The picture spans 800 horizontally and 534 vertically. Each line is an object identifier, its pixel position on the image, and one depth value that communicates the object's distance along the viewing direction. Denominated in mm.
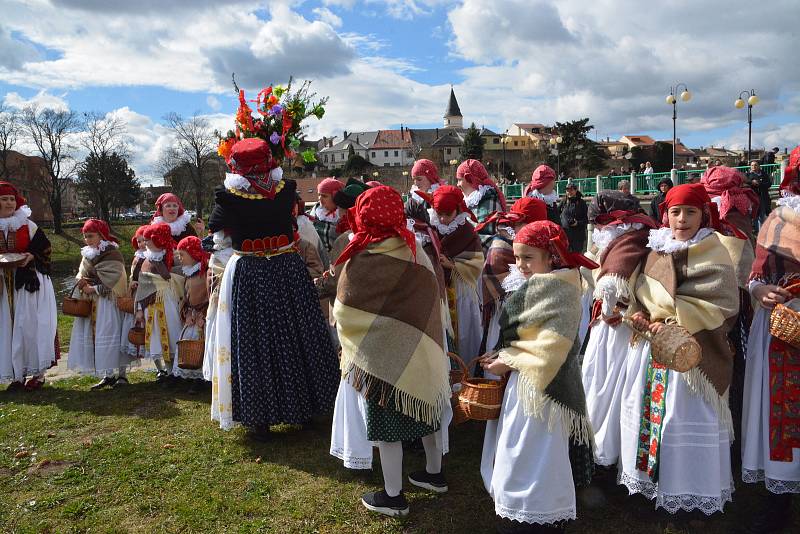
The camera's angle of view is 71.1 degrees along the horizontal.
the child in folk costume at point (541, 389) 2918
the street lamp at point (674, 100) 22455
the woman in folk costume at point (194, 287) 6227
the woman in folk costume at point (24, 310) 6629
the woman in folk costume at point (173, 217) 6832
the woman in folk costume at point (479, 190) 5863
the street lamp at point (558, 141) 49062
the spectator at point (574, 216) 10680
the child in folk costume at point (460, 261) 5082
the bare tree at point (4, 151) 41344
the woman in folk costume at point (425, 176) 6059
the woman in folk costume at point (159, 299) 6527
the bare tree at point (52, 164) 43750
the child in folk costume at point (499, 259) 4809
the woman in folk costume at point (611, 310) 3631
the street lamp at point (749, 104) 20875
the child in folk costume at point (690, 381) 3199
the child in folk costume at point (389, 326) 3342
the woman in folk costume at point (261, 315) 4625
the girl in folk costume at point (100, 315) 6750
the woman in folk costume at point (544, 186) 7500
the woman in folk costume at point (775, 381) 3260
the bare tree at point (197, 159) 51031
